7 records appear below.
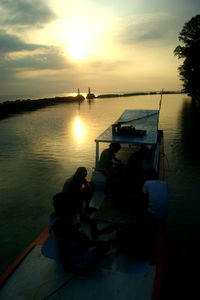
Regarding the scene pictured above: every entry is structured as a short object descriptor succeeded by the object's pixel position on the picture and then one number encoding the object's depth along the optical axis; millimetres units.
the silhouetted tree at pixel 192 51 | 39784
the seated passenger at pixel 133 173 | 7238
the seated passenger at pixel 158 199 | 5531
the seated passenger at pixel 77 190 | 6281
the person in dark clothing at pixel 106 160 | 9125
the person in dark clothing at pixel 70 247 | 4367
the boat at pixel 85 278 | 4270
